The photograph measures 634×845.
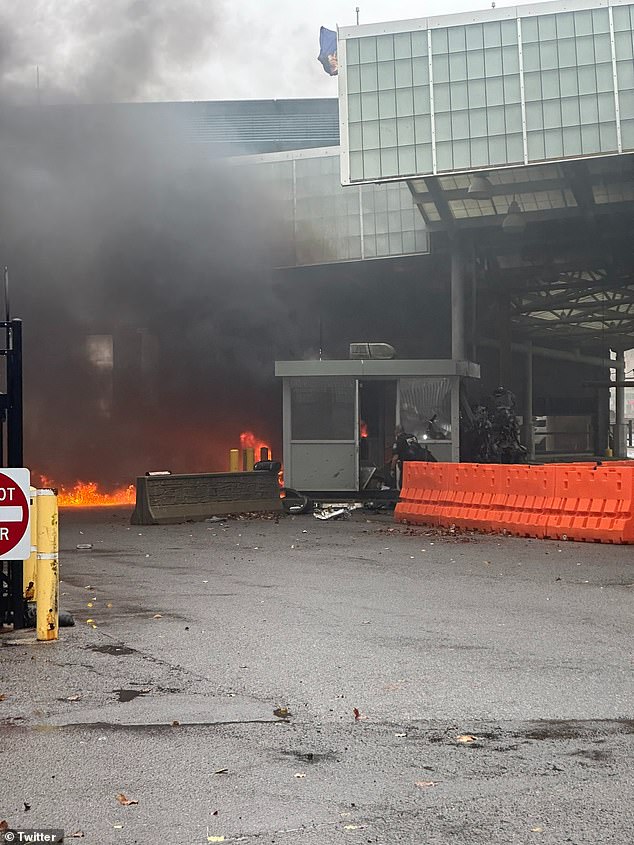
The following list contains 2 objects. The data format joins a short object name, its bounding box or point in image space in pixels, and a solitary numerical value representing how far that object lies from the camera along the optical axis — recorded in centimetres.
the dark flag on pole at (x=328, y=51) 4600
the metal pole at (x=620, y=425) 5003
